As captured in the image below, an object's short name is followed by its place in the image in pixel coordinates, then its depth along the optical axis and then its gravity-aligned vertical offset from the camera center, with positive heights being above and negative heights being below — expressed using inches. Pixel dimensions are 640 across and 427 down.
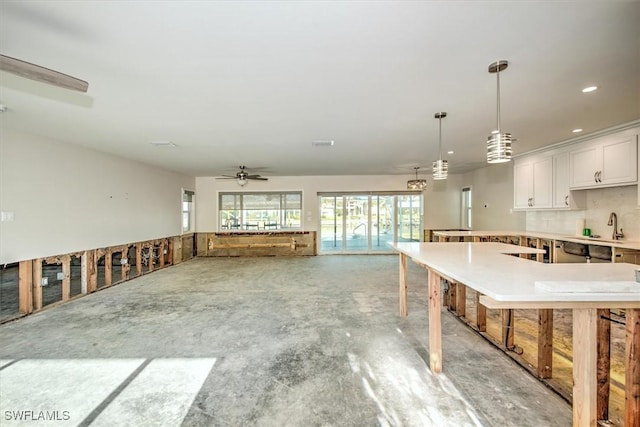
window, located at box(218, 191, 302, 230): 360.8 -0.1
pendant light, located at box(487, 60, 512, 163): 92.5 +23.8
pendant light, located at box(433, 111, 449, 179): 133.0 +23.4
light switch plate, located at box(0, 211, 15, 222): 144.9 -1.5
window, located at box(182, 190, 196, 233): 332.2 +4.6
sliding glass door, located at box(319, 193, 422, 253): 354.9 -5.1
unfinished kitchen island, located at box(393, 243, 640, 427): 56.4 -17.3
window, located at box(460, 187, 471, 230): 343.9 +7.1
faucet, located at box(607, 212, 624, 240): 164.3 -5.7
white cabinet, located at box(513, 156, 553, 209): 201.9 +25.2
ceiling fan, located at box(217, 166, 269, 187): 248.7 +34.7
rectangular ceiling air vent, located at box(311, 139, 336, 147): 181.3 +48.8
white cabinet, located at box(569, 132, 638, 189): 147.3 +31.6
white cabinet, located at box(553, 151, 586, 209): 185.3 +17.7
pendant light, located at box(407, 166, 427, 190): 261.4 +29.2
